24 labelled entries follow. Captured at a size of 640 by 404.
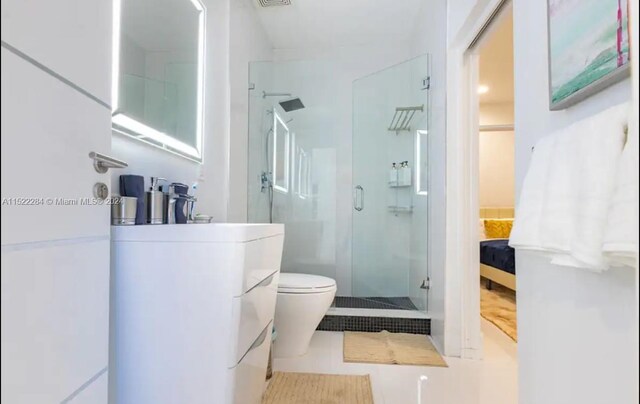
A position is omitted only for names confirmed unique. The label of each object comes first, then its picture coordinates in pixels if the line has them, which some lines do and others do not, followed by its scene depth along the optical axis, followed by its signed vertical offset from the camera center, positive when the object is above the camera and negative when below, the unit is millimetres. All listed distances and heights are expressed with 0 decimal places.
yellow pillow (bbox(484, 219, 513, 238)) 4066 -243
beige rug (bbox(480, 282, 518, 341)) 2516 -933
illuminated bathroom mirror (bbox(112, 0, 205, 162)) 1254 +634
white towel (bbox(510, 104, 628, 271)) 619 +39
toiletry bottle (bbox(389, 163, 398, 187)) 2979 +304
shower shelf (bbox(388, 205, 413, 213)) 2941 -5
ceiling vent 2523 +1632
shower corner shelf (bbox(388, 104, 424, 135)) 2757 +797
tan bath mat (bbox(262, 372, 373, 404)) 1485 -892
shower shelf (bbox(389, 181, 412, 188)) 2924 +218
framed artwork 672 +381
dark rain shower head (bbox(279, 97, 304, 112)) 3070 +998
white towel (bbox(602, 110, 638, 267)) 547 -21
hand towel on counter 1169 +66
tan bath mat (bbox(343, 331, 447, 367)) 1898 -901
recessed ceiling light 3915 +1488
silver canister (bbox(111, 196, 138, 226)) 1065 -13
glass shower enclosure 2789 +340
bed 3180 -414
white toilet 1876 -616
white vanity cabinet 934 -311
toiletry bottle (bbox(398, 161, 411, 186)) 2873 +308
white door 550 +8
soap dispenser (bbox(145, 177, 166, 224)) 1254 +16
